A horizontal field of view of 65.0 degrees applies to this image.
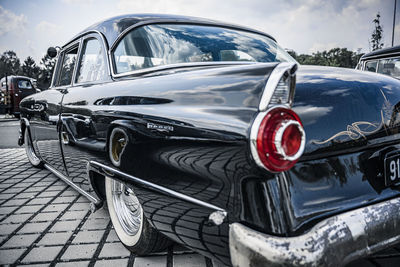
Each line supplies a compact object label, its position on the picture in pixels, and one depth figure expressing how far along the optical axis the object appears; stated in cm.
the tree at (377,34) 3909
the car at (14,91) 1483
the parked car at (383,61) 663
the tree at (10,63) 7850
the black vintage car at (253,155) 120
